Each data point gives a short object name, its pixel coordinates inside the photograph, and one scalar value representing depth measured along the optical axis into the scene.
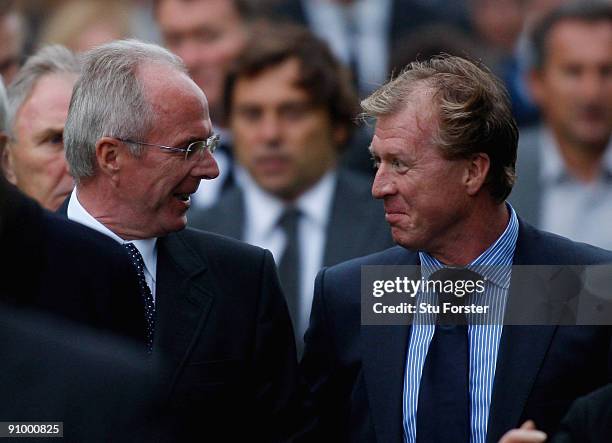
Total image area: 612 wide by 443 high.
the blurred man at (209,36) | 13.40
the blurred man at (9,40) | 11.20
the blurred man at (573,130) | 11.34
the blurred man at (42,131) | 8.52
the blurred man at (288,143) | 10.73
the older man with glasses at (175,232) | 6.93
